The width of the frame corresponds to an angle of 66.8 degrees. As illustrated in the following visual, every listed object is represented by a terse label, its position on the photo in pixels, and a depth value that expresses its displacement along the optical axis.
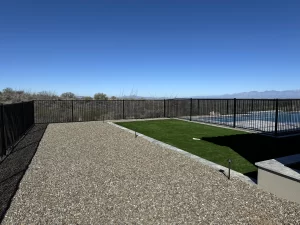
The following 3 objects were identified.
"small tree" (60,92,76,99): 27.49
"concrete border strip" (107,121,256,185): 4.09
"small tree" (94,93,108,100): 24.59
